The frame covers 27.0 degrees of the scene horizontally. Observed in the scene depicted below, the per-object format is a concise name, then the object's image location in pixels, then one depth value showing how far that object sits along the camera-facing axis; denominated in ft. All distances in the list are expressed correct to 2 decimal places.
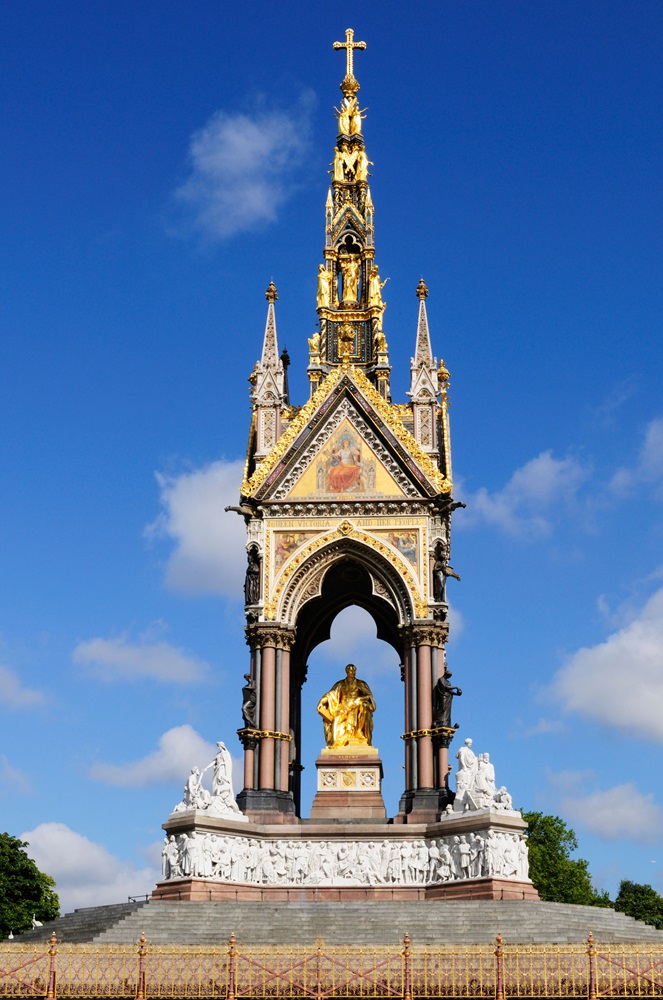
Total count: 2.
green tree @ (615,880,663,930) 218.18
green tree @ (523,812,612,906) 210.38
